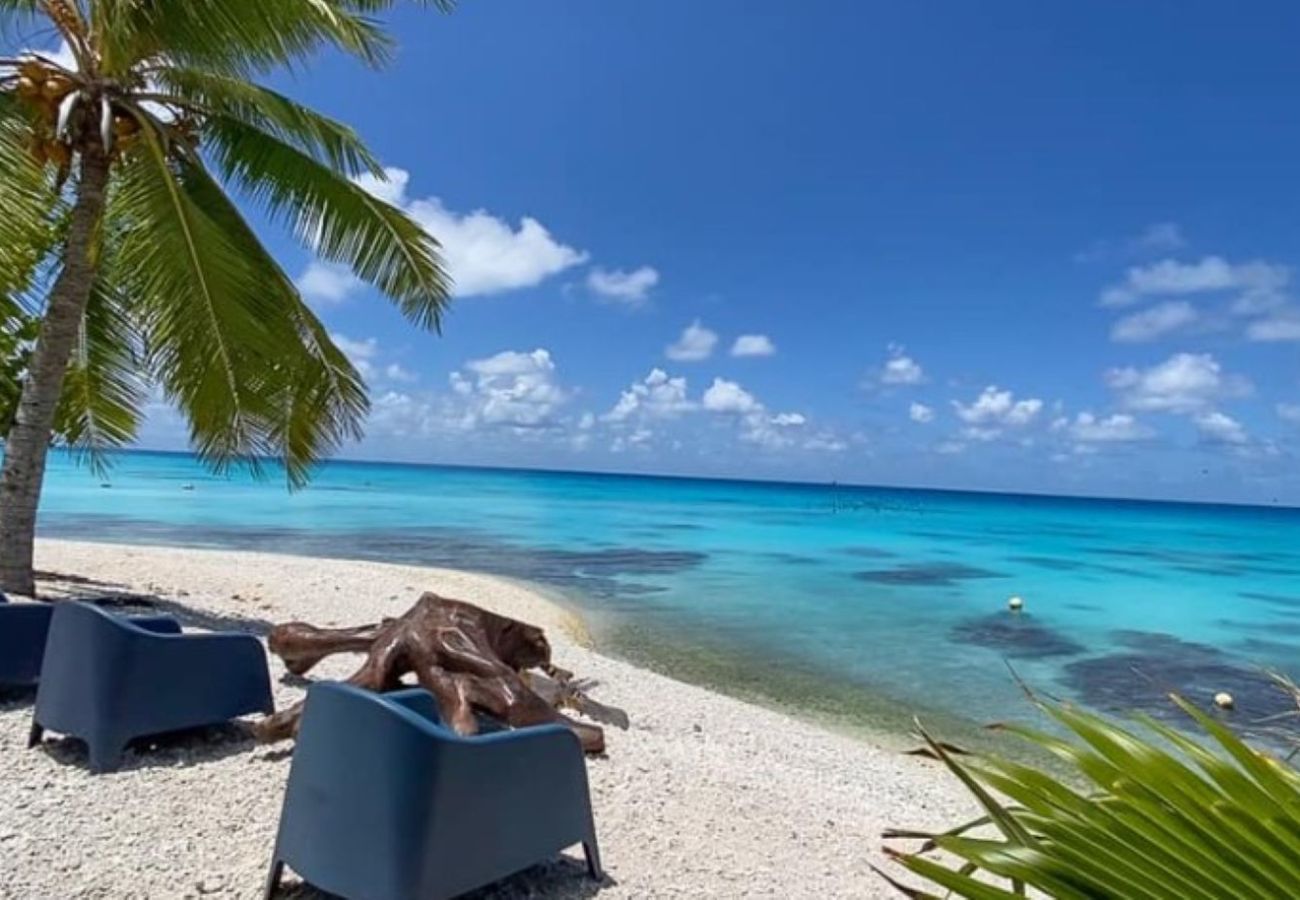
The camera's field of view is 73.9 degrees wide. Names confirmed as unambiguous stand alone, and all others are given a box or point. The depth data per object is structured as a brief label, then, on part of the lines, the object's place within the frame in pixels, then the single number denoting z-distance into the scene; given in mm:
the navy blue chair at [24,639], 4945
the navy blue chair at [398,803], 2781
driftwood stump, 4840
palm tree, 6855
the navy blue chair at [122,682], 4113
